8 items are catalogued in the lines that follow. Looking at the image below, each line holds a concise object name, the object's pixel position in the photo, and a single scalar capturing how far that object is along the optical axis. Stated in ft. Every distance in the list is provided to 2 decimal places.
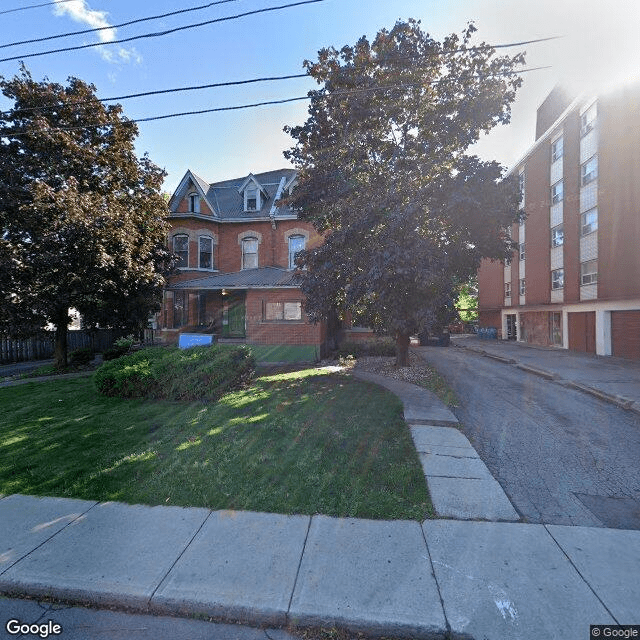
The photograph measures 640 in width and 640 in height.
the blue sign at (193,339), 48.91
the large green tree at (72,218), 37.09
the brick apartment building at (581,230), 59.52
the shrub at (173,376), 28.09
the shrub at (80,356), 48.70
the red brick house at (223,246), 62.03
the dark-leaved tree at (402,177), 31.55
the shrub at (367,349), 54.29
